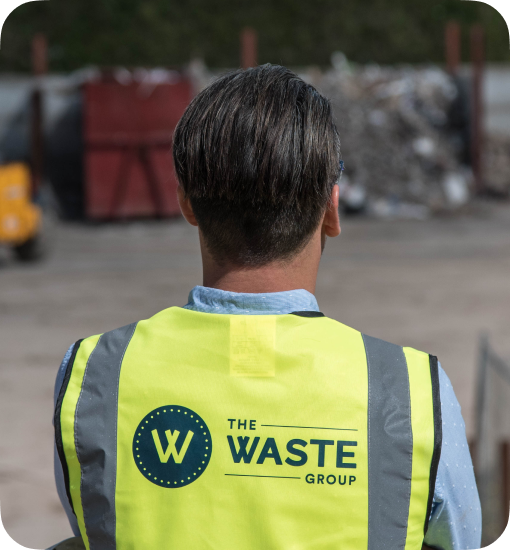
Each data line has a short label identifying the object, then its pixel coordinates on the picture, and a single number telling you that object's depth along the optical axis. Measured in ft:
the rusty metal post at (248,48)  44.73
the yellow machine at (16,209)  29.19
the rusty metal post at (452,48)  46.52
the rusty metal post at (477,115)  45.57
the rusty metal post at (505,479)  8.77
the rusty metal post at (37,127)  42.45
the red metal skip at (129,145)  40.19
